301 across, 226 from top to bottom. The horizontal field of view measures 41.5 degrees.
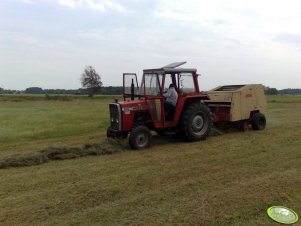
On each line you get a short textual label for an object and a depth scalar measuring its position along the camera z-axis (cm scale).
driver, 1078
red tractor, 1009
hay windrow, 828
